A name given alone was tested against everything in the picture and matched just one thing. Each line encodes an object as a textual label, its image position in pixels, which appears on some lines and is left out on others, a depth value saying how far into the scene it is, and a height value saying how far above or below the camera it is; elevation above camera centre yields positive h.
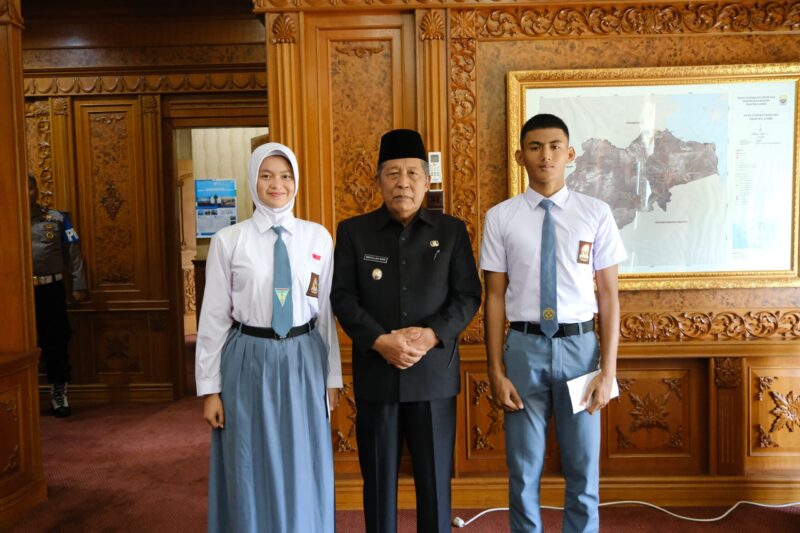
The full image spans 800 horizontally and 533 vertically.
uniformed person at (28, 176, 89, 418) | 4.80 -0.36
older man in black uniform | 2.05 -0.27
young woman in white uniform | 2.01 -0.44
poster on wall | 8.15 +0.39
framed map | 2.99 +0.31
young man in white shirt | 2.12 -0.34
